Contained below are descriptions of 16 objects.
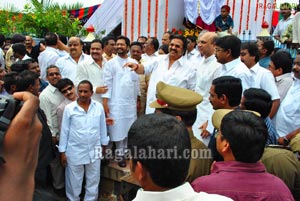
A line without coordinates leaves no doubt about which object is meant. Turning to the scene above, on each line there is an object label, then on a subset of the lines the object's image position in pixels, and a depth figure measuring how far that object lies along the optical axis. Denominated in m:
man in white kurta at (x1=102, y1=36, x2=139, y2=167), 4.30
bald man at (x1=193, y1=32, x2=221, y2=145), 3.68
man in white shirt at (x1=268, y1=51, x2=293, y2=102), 3.83
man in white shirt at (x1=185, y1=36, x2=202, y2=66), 5.45
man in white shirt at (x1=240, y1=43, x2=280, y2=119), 3.57
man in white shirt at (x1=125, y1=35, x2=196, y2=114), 3.93
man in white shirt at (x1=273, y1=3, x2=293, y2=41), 7.27
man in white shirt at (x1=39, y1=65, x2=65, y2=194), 3.74
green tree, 8.70
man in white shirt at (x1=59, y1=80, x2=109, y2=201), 3.59
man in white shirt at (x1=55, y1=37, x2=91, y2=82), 4.82
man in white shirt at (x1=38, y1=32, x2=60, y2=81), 5.36
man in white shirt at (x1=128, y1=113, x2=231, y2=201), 1.15
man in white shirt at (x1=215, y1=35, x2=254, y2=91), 3.42
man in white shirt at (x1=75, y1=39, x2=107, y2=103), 4.40
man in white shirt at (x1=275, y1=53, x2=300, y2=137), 3.35
